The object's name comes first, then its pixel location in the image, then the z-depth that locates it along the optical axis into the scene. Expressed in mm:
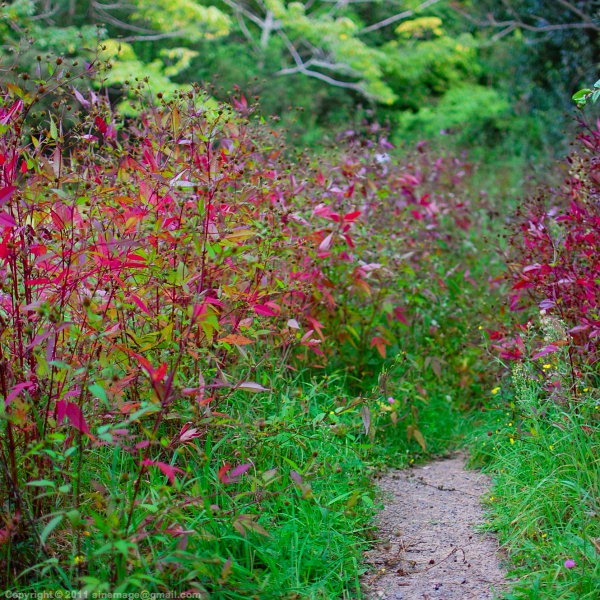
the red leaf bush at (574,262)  2805
